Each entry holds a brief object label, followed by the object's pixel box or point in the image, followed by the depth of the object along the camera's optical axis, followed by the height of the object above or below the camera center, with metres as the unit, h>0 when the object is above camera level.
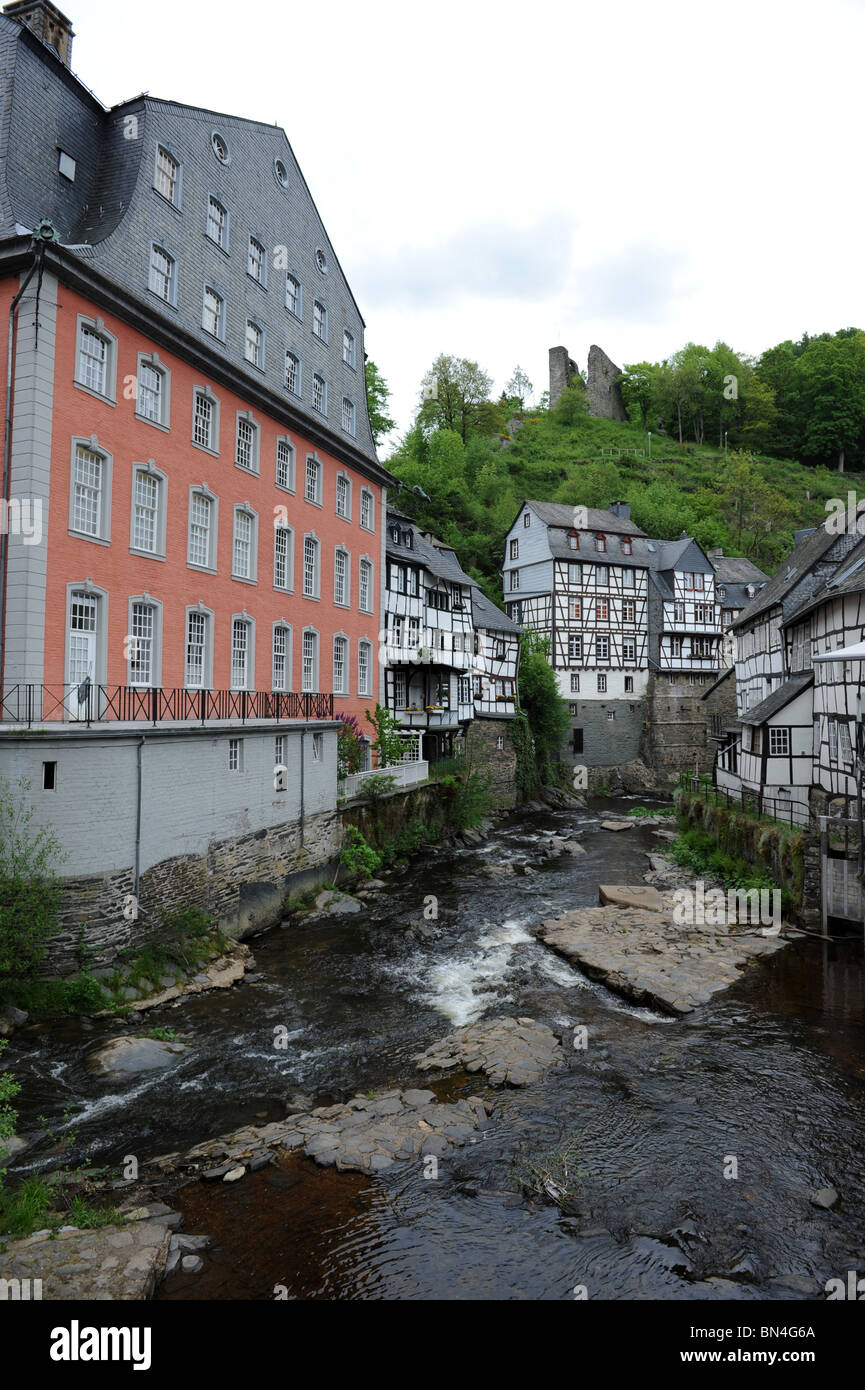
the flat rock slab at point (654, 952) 14.30 -5.09
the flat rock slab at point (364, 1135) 8.77 -5.18
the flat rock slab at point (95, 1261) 6.25 -4.82
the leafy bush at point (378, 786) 24.12 -2.33
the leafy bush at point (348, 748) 24.22 -1.14
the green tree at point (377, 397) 40.94 +17.57
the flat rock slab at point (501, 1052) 10.94 -5.15
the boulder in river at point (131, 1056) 10.80 -5.07
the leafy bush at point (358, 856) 22.36 -4.27
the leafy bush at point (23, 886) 12.14 -2.89
